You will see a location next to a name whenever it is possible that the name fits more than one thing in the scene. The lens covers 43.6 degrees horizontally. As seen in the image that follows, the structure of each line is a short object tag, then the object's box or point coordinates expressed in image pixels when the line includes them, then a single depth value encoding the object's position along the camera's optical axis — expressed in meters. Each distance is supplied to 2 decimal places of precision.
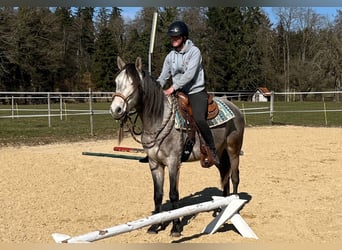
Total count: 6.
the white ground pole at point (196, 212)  3.05
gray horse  3.99
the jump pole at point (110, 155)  6.81
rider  4.23
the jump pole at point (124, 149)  7.62
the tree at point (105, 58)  42.19
